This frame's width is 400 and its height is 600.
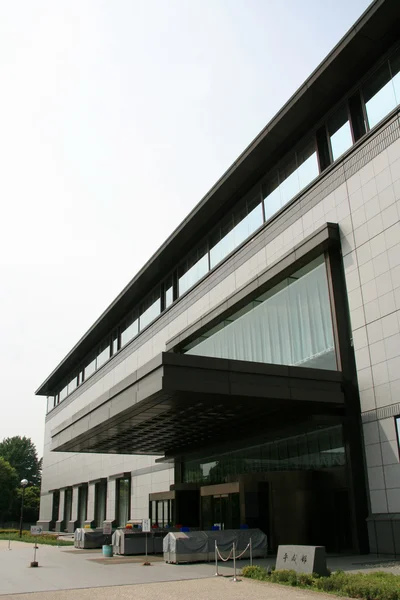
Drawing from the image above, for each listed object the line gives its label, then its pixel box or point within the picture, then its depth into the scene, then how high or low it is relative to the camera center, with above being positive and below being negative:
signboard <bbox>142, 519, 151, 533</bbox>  22.44 -0.53
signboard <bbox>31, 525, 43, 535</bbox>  22.09 -0.64
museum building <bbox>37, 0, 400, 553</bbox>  20.28 +6.61
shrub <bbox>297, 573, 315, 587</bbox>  13.77 -1.68
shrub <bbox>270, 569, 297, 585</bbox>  14.15 -1.68
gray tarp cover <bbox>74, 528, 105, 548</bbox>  29.91 -1.34
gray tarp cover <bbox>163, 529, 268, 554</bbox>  20.19 -1.09
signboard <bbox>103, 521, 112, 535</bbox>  28.55 -0.86
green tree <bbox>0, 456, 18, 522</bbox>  91.81 +4.18
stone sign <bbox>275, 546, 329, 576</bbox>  14.44 -1.31
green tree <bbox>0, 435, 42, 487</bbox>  136.88 +13.09
